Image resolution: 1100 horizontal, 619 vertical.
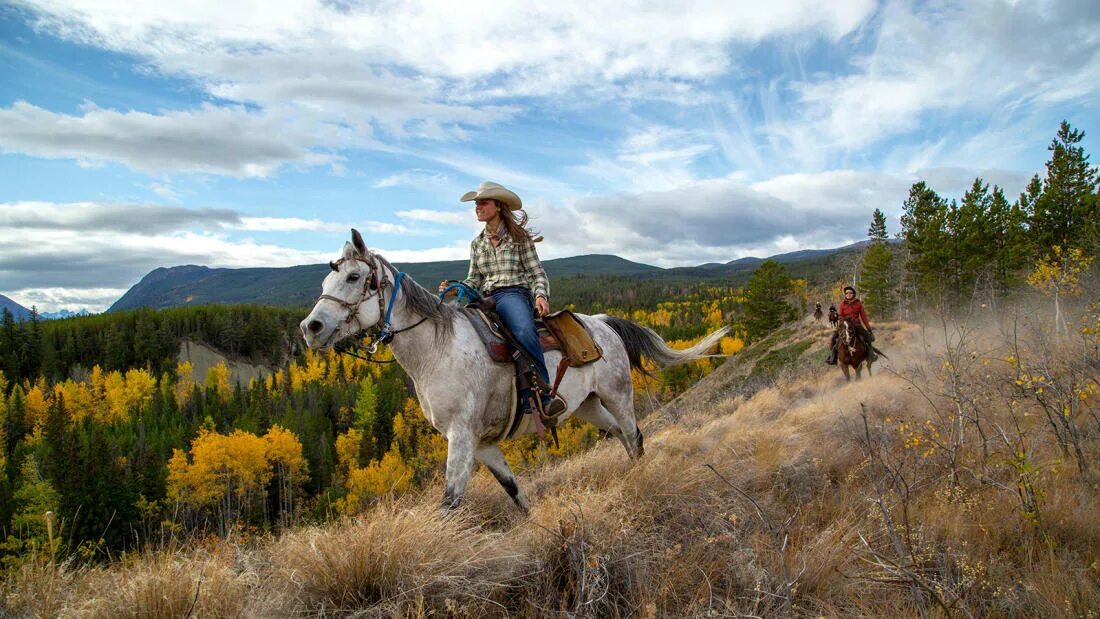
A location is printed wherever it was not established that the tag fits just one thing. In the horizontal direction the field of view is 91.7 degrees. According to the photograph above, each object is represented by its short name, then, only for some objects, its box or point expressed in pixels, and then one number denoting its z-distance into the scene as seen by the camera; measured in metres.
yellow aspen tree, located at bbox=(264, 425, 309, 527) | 41.08
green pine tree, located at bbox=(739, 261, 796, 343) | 48.03
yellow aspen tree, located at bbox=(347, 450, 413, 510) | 36.02
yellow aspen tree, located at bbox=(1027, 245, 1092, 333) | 8.16
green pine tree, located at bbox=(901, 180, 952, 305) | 34.75
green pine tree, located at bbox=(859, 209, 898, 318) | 42.75
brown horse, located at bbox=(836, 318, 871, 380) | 14.87
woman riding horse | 4.55
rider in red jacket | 14.50
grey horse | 3.79
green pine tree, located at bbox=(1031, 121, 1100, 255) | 27.10
